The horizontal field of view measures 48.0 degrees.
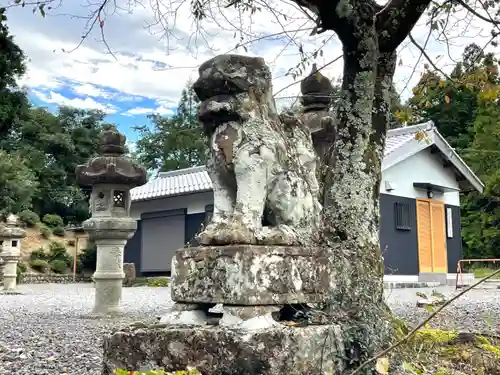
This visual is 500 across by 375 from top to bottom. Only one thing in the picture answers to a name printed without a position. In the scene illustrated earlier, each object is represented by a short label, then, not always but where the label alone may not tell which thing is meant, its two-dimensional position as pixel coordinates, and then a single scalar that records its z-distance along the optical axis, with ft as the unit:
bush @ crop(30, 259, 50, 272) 69.41
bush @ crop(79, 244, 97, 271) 70.49
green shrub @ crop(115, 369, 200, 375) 5.88
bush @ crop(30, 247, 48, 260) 71.26
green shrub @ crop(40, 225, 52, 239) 76.47
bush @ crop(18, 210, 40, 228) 74.95
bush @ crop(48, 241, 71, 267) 71.77
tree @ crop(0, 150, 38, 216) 56.34
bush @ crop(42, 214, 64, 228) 80.53
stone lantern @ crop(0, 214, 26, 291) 44.91
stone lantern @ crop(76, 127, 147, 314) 24.59
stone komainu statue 8.71
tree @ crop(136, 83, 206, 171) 88.79
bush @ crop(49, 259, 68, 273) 69.82
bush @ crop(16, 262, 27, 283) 61.36
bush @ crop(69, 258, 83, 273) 70.70
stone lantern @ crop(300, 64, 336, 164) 13.30
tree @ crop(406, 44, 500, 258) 64.75
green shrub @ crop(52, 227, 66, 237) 78.59
